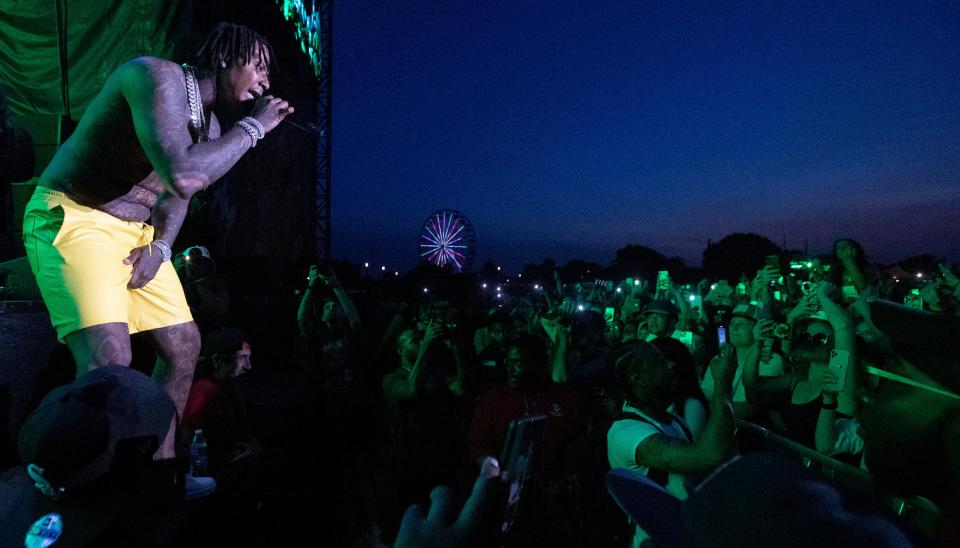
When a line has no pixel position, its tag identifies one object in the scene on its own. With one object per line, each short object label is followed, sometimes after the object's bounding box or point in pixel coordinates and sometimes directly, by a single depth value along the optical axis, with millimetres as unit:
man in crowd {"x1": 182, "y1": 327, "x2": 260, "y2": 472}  3504
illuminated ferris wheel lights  26438
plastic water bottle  3131
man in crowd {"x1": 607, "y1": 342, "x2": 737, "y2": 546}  2131
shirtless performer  1896
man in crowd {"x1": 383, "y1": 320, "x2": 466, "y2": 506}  4043
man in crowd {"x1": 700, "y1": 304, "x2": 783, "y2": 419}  4066
